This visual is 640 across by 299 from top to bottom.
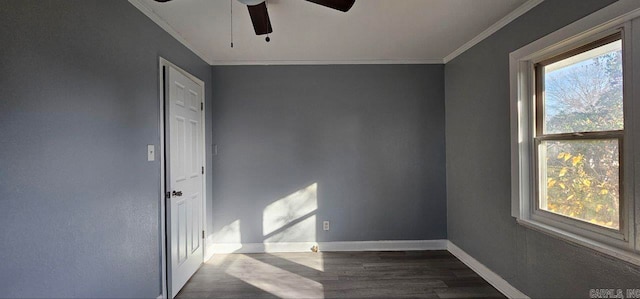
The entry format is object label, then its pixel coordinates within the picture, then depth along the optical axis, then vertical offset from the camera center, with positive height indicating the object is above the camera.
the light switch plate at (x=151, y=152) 2.04 +0.01
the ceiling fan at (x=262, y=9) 1.58 +0.91
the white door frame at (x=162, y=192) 2.19 -0.31
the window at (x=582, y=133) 1.43 +0.10
